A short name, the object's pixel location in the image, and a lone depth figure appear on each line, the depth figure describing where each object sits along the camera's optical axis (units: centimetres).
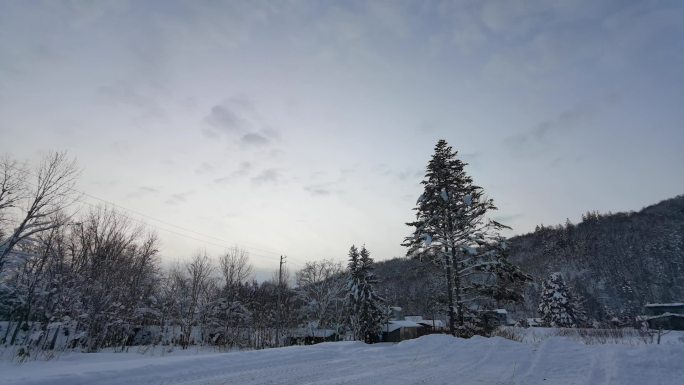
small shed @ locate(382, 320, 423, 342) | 4938
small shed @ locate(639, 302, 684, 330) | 4203
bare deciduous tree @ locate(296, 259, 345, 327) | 5153
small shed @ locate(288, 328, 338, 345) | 5106
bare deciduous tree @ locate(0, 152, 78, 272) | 2059
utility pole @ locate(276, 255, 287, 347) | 3862
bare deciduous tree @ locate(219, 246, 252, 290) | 5293
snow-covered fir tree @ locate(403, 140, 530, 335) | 2100
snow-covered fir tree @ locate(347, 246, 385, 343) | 3728
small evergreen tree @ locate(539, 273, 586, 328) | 5019
